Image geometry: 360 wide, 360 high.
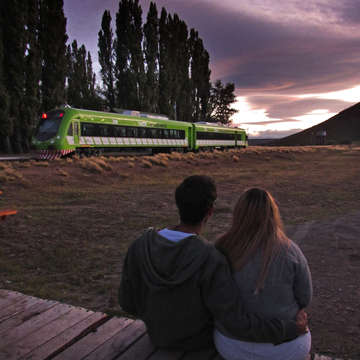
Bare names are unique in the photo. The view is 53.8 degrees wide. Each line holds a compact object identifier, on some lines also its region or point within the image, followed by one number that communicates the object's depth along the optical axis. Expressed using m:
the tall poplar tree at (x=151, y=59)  39.06
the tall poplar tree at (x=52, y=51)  30.75
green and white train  20.36
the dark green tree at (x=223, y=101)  67.62
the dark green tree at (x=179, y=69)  43.13
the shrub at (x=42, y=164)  15.80
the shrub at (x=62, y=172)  14.03
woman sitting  1.87
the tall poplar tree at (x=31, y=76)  28.81
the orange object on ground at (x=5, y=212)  6.81
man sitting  1.80
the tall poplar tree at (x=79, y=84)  43.50
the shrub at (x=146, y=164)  18.16
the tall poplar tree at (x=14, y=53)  27.81
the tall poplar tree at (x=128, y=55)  38.50
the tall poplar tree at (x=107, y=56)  40.59
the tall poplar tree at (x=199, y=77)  49.53
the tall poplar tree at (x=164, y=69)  41.38
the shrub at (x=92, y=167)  15.34
